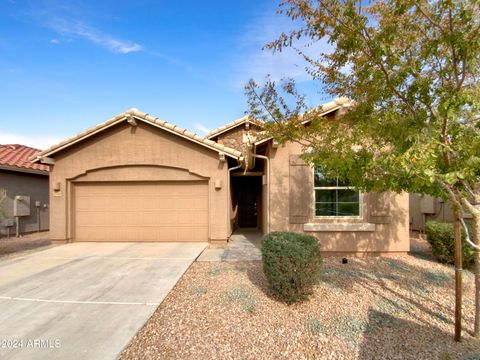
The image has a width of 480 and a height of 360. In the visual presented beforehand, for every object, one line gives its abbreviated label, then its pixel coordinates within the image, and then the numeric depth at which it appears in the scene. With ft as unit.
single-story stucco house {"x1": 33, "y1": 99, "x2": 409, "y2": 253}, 32.63
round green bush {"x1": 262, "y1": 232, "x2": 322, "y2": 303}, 15.53
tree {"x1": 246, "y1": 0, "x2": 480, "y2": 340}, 10.28
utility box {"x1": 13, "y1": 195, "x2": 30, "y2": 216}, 42.37
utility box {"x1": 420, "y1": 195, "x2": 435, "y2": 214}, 40.83
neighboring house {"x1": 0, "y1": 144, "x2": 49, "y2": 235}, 41.65
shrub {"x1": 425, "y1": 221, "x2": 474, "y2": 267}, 24.02
